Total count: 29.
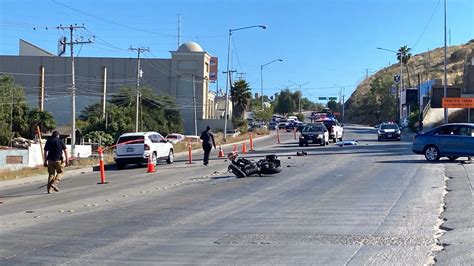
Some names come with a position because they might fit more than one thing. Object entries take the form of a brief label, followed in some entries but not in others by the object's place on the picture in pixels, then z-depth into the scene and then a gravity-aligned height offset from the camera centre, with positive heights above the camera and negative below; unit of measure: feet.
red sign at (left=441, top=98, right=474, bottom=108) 201.08 +12.45
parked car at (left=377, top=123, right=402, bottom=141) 179.83 +2.89
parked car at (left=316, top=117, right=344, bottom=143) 169.17 +3.54
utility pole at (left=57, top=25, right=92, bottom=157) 153.91 +21.94
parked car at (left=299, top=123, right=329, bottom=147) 149.89 +1.76
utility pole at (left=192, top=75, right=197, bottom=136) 299.01 +16.82
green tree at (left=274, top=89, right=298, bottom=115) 633.61 +39.13
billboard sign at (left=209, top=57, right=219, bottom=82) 371.56 +43.03
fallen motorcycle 69.87 -2.60
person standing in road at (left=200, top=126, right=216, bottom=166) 94.22 -0.02
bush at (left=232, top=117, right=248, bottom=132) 314.57 +9.78
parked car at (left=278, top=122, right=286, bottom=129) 328.06 +9.05
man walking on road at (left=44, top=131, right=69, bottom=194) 63.05 -1.05
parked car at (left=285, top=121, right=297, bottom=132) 308.28 +7.89
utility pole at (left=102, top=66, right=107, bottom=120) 216.49 +18.87
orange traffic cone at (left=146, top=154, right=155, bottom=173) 89.09 -3.33
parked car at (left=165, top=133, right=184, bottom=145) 211.43 +1.99
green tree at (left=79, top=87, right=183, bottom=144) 231.71 +11.21
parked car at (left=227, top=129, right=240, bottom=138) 252.50 +4.76
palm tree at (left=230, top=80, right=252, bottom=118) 348.38 +26.33
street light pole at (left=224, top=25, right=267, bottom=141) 199.62 +18.02
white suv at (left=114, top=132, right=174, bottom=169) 101.86 -0.94
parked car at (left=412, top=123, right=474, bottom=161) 87.20 +0.04
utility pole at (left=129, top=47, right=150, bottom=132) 214.28 +30.96
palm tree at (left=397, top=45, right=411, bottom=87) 412.57 +57.45
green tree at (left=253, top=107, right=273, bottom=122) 386.30 +16.84
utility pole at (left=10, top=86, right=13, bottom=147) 204.52 +11.50
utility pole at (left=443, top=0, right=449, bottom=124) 159.84 +17.85
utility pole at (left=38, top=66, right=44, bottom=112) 204.33 +17.49
